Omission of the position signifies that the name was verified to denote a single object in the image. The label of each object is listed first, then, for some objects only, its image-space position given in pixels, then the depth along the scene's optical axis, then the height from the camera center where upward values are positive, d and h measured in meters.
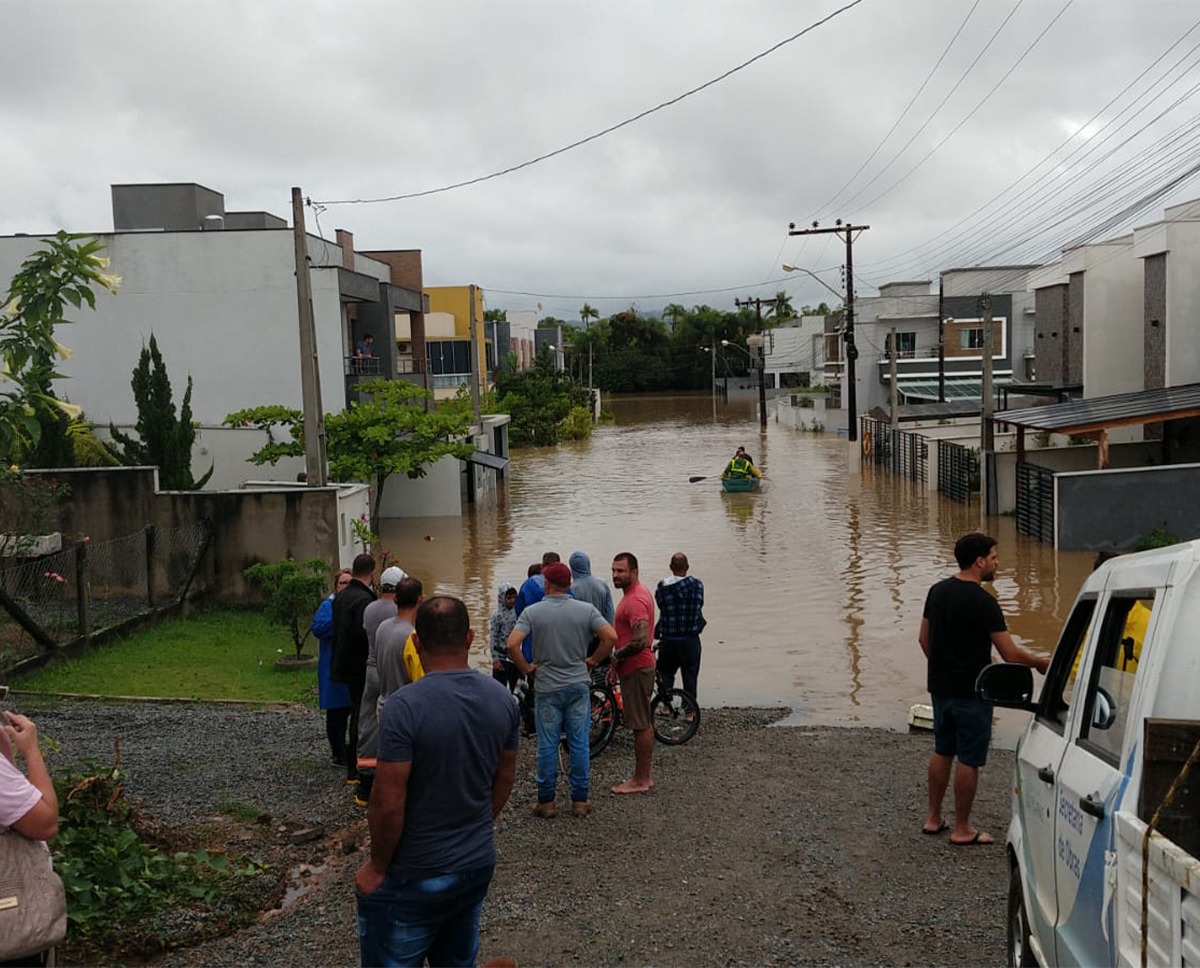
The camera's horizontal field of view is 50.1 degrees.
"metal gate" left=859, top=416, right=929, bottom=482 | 41.50 -3.13
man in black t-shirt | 7.41 -1.70
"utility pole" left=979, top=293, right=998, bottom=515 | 32.06 -2.11
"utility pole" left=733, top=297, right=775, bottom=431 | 76.26 -1.90
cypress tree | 24.03 -0.91
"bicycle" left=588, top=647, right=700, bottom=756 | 10.50 -2.93
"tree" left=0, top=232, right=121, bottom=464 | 6.80 +0.37
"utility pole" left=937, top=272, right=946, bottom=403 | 56.25 -0.02
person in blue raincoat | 9.51 -2.31
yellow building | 64.31 +2.00
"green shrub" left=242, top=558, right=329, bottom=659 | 15.36 -2.64
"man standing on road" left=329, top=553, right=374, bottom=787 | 8.95 -1.78
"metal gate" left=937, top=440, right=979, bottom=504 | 35.03 -3.12
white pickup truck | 3.19 -1.25
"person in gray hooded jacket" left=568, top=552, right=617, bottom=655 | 9.83 -1.65
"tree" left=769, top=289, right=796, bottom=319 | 159.00 +6.71
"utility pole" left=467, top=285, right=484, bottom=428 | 40.38 +0.06
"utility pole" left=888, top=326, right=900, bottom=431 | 44.12 -0.29
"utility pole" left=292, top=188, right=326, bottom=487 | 18.48 +0.32
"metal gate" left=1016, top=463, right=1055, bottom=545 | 27.50 -3.21
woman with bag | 3.97 -1.51
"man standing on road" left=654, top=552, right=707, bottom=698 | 11.12 -2.23
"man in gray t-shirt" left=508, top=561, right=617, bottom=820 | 8.32 -1.93
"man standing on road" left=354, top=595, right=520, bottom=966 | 4.27 -1.47
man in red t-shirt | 9.09 -2.19
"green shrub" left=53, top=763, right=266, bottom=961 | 6.17 -2.52
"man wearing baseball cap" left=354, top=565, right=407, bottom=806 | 8.42 -2.20
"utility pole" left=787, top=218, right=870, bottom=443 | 47.38 +1.73
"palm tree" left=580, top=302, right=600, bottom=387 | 160.85 +7.09
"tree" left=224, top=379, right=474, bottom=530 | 28.19 -1.27
